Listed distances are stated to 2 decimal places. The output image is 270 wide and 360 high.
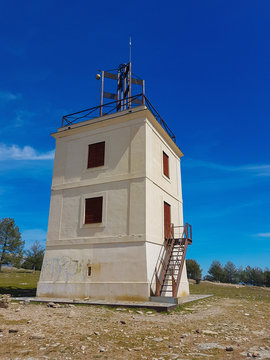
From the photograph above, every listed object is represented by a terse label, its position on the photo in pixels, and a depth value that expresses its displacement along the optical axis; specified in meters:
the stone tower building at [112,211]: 13.76
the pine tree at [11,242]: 50.72
